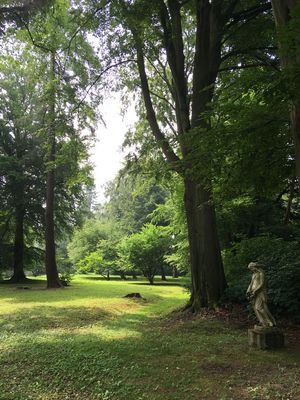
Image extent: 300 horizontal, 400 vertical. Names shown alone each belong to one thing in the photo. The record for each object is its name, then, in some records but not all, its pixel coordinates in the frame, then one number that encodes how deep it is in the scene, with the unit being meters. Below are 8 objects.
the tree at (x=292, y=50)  4.82
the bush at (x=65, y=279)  24.45
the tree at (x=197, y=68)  10.73
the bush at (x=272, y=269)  8.55
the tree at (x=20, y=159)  25.97
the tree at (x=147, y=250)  28.81
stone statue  6.89
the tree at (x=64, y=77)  13.09
